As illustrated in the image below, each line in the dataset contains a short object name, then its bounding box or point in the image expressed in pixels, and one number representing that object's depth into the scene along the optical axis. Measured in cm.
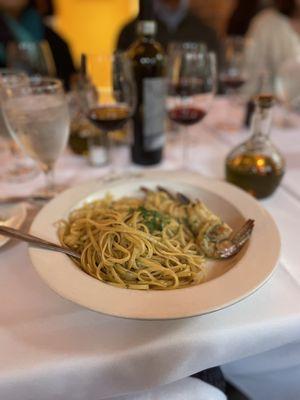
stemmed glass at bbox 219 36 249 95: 136
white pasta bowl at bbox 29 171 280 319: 46
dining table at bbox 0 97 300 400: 47
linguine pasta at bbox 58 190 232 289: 57
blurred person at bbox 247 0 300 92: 229
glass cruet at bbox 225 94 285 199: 83
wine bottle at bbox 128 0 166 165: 93
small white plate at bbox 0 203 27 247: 70
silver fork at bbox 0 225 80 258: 57
